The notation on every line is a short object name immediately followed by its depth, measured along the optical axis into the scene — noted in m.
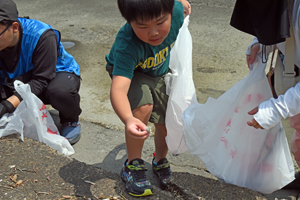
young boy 1.68
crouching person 2.62
